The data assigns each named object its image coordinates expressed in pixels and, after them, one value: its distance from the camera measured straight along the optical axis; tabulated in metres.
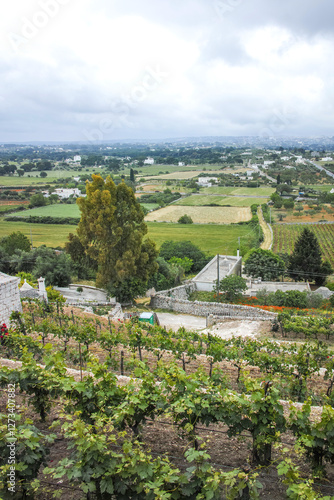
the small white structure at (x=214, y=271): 32.59
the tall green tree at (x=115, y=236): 24.16
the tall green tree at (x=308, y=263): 40.62
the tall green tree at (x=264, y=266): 39.59
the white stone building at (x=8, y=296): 14.41
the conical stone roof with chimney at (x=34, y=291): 22.45
